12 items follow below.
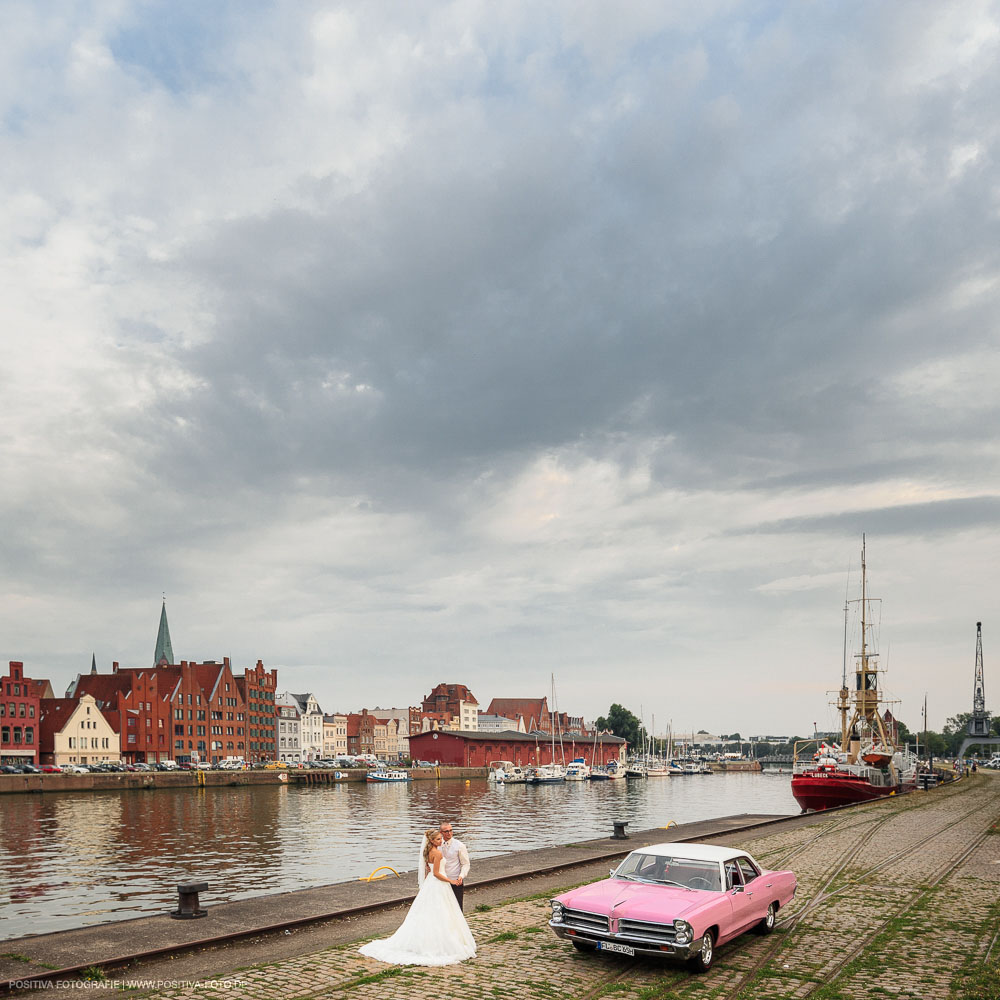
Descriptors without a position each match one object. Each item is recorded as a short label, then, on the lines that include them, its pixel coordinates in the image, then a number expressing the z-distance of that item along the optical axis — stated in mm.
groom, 16859
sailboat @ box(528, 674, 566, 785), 148250
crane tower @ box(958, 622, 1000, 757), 164000
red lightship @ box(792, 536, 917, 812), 72938
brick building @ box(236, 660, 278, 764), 160625
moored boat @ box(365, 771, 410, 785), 138500
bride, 15727
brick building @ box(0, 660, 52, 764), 117812
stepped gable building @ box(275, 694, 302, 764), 180000
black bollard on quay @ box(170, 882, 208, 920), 19391
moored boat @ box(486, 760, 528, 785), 149375
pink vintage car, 14812
